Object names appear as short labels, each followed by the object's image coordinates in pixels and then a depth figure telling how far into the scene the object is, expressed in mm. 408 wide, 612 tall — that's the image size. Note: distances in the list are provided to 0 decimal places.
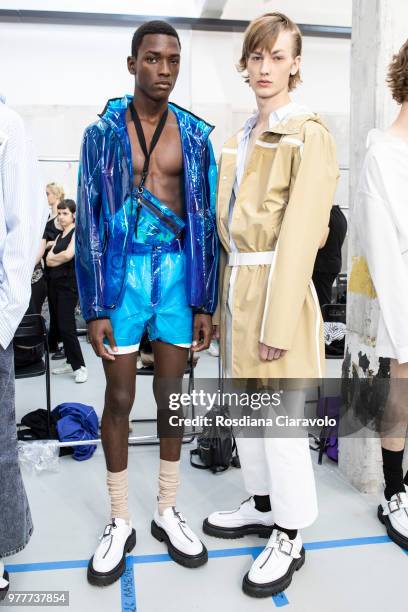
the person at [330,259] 4789
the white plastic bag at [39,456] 2799
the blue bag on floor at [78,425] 2953
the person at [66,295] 4715
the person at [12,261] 1472
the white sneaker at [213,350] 5789
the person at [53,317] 5316
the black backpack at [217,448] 2775
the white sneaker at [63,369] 4992
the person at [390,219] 1900
